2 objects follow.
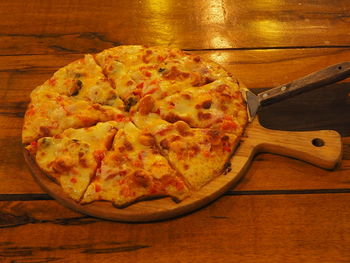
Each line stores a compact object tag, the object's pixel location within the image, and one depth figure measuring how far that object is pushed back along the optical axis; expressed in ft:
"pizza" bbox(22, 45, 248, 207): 1.47
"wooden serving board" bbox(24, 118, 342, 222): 1.44
